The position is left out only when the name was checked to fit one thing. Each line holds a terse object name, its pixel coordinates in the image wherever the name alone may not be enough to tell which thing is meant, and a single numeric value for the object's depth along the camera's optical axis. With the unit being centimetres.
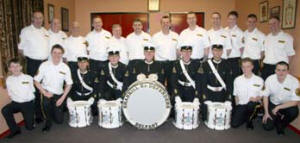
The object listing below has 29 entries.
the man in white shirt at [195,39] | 467
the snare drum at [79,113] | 399
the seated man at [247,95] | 403
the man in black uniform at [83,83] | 448
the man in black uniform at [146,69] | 430
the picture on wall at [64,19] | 677
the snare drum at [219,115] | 390
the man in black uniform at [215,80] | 425
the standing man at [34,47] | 424
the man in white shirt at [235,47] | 484
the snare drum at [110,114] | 395
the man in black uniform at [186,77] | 427
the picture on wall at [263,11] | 547
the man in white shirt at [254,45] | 465
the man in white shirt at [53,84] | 400
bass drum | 379
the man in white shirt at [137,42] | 479
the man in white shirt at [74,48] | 469
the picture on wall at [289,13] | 417
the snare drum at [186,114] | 387
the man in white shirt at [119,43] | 480
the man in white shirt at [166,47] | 469
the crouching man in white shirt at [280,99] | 379
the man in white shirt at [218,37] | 475
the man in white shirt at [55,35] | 467
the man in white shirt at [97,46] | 479
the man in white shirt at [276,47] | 415
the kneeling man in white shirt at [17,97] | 368
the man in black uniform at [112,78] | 445
